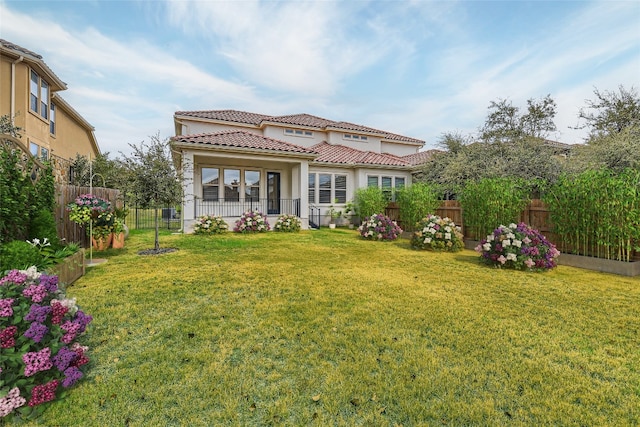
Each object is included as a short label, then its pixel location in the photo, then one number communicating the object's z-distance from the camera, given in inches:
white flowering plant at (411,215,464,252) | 342.6
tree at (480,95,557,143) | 648.4
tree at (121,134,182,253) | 308.8
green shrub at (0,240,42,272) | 143.4
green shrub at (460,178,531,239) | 320.2
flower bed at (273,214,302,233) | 509.4
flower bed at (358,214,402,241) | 424.5
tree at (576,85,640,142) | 549.4
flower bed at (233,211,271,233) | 484.7
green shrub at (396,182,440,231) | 431.8
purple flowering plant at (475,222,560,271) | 246.8
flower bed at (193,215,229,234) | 454.3
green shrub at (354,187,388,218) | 525.0
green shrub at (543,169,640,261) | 233.0
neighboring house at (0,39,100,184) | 442.6
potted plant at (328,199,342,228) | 621.0
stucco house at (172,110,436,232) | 499.5
